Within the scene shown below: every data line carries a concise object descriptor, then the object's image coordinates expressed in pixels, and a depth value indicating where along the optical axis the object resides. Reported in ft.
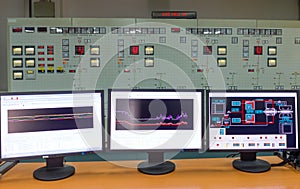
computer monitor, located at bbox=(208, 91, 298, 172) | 5.00
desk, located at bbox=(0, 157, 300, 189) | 4.47
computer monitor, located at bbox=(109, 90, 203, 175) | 4.94
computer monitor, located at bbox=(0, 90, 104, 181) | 4.58
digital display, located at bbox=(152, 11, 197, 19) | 10.69
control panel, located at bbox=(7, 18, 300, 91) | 10.21
